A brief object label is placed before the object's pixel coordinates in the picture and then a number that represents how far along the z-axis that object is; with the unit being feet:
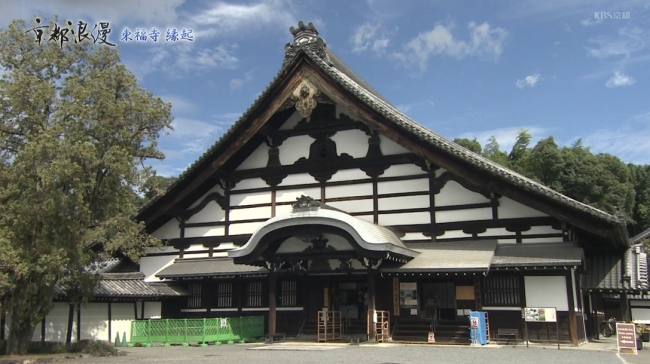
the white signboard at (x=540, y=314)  51.57
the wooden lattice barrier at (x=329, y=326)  58.70
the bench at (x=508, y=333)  54.12
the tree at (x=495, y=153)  190.57
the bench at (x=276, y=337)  57.98
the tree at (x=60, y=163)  46.32
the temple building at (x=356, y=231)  55.16
